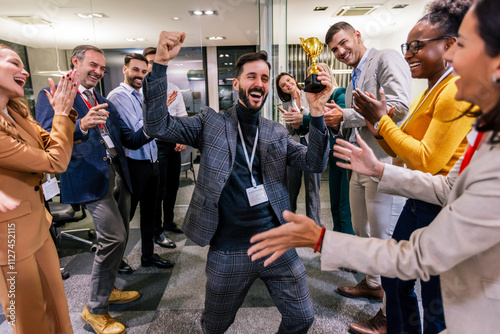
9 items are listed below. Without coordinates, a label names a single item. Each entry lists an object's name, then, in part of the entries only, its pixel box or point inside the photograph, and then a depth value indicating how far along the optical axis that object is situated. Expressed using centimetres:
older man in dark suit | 176
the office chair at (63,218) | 284
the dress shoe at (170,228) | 345
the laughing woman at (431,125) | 114
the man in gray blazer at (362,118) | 179
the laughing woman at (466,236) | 59
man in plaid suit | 137
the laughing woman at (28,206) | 115
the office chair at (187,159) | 431
